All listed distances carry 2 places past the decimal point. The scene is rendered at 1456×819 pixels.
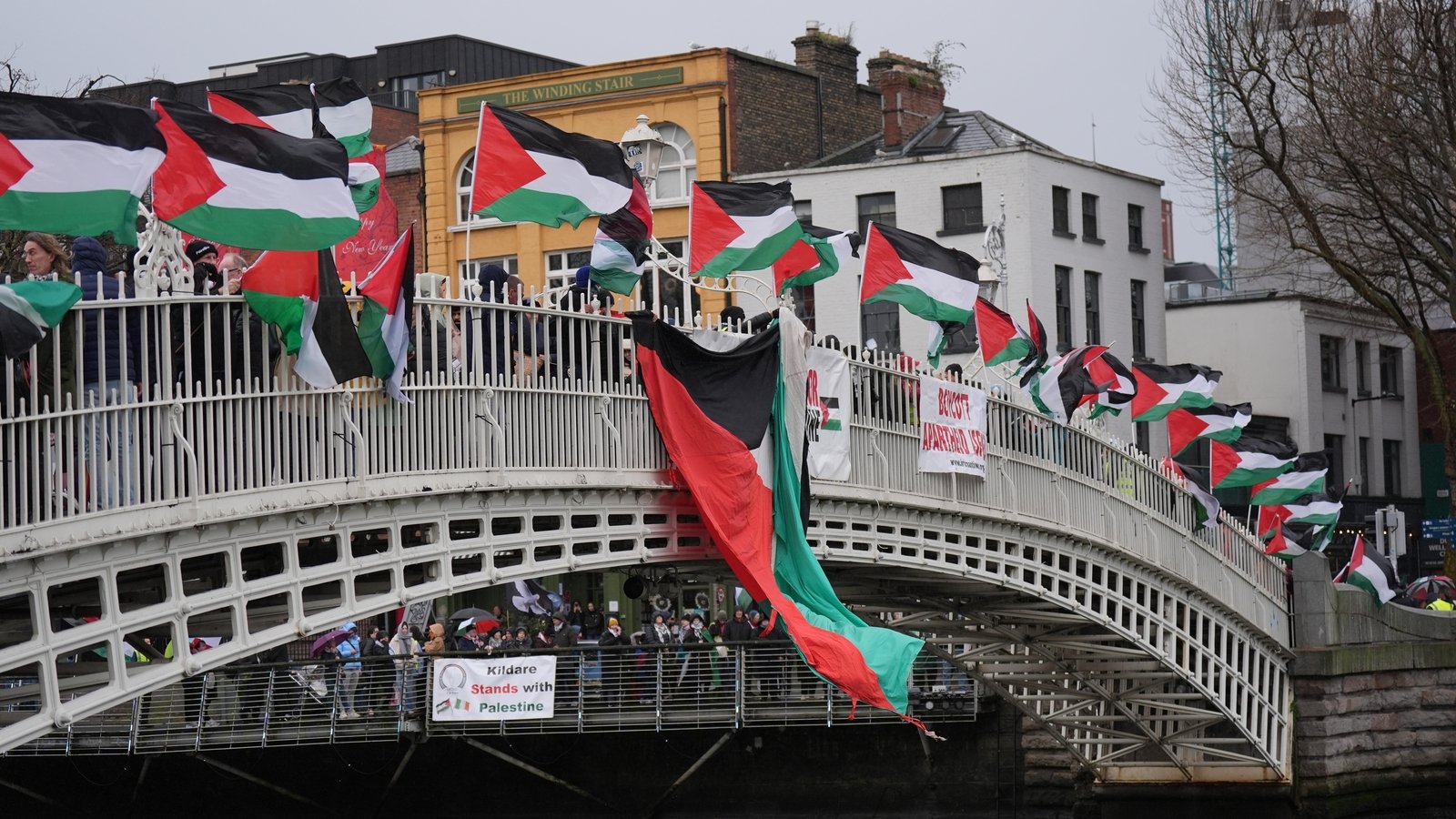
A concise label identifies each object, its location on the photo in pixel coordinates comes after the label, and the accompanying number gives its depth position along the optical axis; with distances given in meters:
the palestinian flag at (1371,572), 40.34
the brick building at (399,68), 73.19
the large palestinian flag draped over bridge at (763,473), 22.44
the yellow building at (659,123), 55.31
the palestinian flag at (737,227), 23.67
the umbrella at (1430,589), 47.44
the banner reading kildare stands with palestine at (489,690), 39.84
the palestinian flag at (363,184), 21.08
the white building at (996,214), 53.81
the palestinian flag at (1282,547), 40.66
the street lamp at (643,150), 23.12
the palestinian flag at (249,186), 16.70
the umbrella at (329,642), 42.91
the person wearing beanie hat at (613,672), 40.53
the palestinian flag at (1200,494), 36.41
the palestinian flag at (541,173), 20.98
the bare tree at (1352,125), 43.72
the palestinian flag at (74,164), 15.38
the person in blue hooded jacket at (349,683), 40.69
